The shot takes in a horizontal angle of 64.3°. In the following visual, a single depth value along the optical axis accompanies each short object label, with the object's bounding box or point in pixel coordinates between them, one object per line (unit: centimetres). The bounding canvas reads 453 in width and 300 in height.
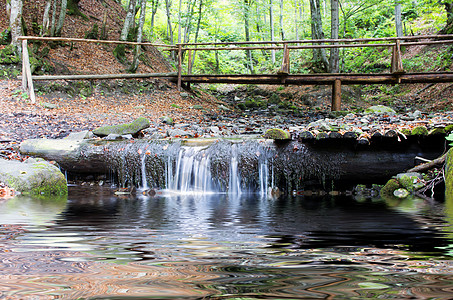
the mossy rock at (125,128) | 816
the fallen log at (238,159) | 655
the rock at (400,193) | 593
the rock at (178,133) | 846
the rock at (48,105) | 1106
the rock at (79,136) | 774
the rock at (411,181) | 612
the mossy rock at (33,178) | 576
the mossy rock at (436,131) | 592
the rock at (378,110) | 1202
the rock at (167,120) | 1062
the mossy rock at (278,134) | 661
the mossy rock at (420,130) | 603
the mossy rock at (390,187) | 622
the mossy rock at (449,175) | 549
